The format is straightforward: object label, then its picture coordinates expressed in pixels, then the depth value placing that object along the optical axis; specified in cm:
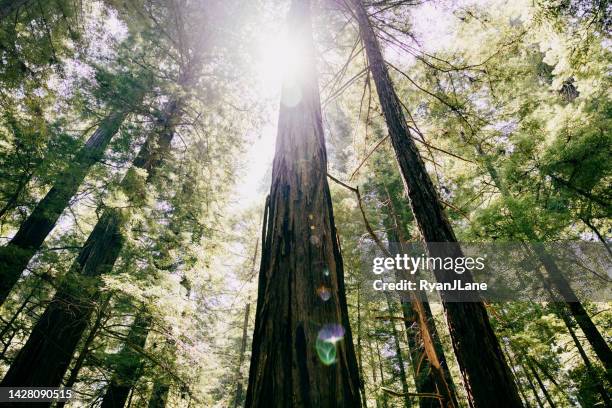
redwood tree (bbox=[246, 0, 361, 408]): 103
